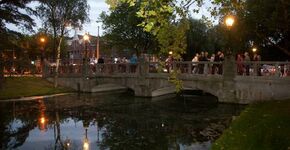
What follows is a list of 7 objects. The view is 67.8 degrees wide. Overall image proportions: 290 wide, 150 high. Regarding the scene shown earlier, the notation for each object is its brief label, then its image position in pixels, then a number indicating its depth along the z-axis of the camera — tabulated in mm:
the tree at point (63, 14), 24261
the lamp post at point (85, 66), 21516
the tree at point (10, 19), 14942
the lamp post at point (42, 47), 29503
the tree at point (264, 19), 12147
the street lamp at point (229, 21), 11333
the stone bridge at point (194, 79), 14669
